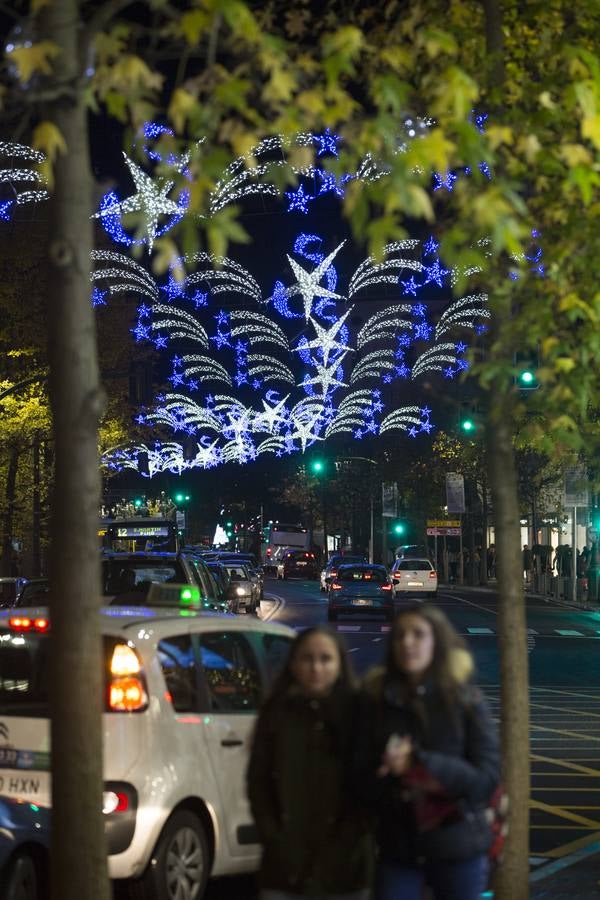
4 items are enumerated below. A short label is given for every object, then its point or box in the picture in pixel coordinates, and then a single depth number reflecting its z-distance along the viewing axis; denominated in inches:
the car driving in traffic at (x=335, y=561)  2250.2
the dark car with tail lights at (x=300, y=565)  3683.6
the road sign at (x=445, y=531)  3026.6
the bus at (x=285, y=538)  4207.7
